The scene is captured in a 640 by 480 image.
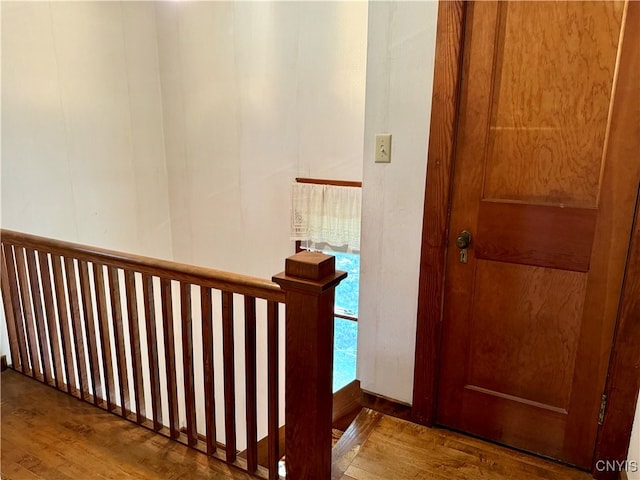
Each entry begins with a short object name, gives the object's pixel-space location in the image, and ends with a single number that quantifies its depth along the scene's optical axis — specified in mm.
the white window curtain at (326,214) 2855
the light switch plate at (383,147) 1805
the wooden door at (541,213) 1460
